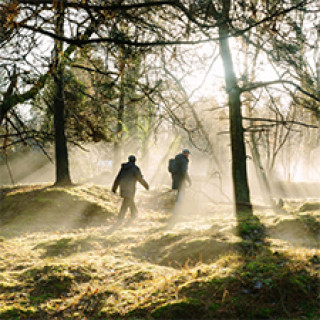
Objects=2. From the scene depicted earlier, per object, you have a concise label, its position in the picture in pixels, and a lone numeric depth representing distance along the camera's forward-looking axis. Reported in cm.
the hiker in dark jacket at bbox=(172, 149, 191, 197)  1080
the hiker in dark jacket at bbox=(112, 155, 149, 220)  998
